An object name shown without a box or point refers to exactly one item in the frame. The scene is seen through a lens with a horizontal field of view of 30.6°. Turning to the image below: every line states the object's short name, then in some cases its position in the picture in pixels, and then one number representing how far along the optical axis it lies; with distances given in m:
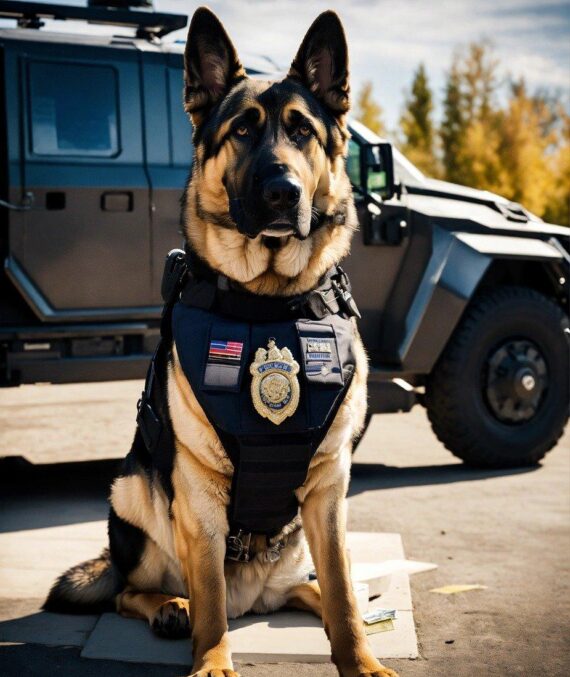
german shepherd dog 3.24
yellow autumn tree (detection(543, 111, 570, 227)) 35.81
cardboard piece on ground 3.42
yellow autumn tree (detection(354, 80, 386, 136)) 41.08
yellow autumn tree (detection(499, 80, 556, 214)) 36.06
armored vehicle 5.95
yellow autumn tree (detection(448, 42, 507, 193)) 36.78
